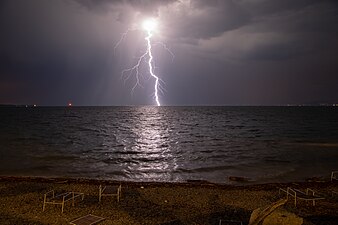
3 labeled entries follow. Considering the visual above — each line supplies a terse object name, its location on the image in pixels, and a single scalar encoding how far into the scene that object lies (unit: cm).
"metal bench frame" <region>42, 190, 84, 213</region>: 1101
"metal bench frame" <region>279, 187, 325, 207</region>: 1147
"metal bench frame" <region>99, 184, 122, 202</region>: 1223
